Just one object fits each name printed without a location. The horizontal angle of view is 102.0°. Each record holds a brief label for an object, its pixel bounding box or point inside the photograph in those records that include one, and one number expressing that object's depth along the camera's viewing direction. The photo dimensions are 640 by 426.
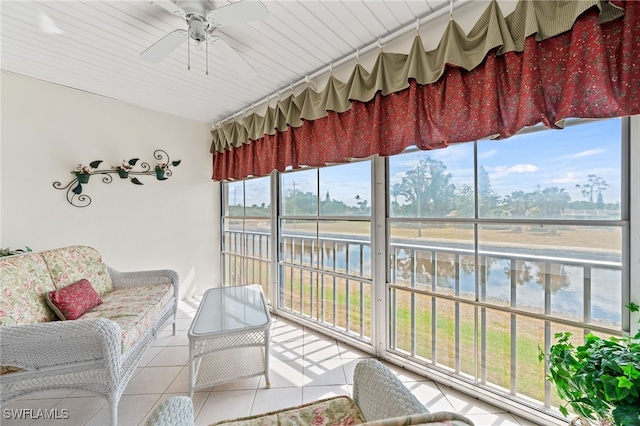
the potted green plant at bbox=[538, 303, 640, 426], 0.87
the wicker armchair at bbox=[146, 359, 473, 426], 0.85
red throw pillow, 1.89
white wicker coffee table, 1.71
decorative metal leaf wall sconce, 2.72
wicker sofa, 1.40
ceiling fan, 1.38
